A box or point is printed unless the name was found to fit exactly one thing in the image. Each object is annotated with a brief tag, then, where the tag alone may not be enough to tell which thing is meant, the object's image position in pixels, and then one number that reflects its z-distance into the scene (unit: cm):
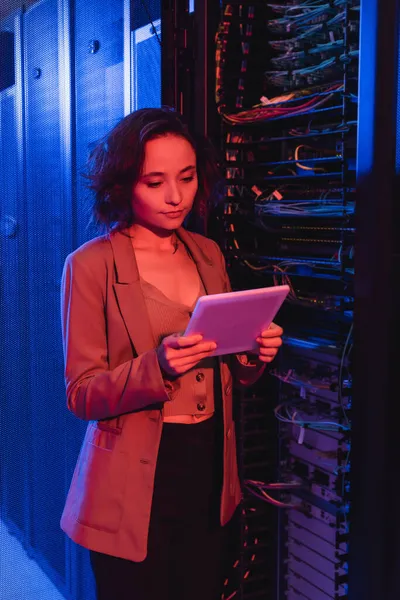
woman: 148
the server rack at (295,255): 169
